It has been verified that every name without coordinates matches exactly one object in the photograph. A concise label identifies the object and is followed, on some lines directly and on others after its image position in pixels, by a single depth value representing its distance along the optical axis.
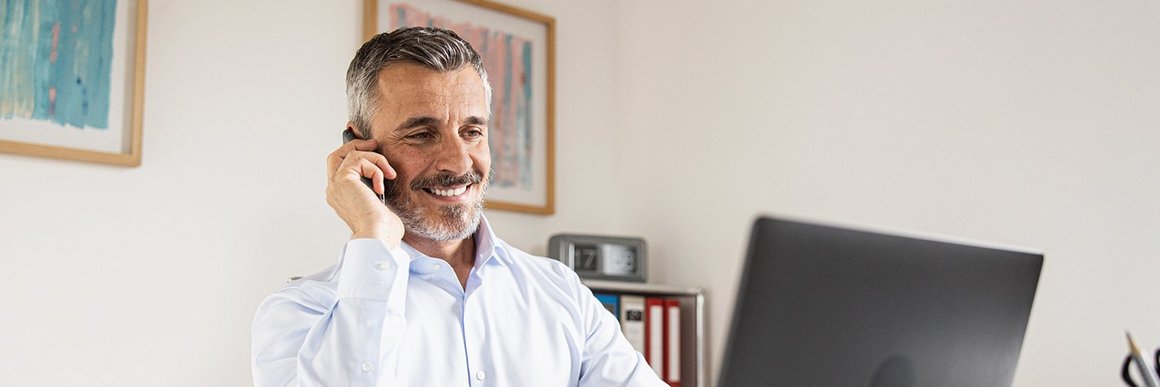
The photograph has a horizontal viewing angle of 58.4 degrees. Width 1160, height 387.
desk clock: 2.97
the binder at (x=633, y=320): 2.87
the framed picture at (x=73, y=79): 2.28
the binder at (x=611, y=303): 2.86
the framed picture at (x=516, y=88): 3.08
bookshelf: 2.95
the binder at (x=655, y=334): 2.88
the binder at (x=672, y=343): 2.89
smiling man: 1.62
